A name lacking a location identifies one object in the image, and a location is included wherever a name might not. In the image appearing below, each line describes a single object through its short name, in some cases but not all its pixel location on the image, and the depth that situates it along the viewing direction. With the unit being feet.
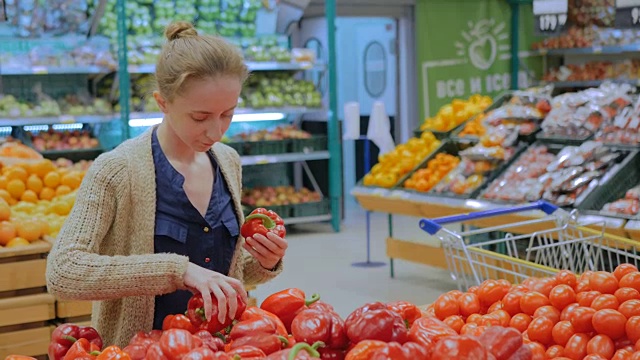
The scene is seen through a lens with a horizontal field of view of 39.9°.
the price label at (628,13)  18.42
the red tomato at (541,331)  7.57
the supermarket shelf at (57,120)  25.08
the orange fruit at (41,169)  15.90
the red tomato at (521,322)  7.86
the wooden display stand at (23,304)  12.69
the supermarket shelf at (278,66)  28.35
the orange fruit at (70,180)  15.94
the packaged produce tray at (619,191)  16.57
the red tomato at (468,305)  8.38
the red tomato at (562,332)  7.43
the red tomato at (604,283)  8.17
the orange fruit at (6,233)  12.91
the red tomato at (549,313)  7.72
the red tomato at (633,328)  7.06
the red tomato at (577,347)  7.20
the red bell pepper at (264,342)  5.88
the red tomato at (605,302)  7.65
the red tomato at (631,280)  8.00
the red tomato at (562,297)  8.00
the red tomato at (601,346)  7.09
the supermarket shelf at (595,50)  33.83
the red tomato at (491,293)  8.61
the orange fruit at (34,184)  15.62
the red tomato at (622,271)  8.34
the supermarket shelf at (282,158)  28.25
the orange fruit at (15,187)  15.29
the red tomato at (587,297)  7.87
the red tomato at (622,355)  6.95
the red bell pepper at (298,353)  5.16
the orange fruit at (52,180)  15.78
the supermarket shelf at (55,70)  24.82
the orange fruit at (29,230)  13.12
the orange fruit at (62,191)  15.74
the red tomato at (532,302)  8.01
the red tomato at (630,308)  7.38
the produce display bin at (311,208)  28.84
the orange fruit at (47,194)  15.64
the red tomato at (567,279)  8.50
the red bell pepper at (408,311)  7.00
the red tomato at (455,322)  7.75
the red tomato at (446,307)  8.29
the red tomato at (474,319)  7.88
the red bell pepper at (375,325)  5.73
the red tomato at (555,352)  7.34
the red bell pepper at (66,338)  6.43
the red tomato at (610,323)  7.16
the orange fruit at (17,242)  12.90
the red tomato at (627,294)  7.81
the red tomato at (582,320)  7.38
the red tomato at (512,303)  8.23
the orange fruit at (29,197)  15.39
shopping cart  10.96
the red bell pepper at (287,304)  6.66
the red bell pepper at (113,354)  5.69
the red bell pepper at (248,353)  5.63
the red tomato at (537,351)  6.51
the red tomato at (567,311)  7.66
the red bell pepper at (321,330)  5.91
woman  6.81
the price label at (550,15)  21.71
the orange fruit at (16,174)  15.39
